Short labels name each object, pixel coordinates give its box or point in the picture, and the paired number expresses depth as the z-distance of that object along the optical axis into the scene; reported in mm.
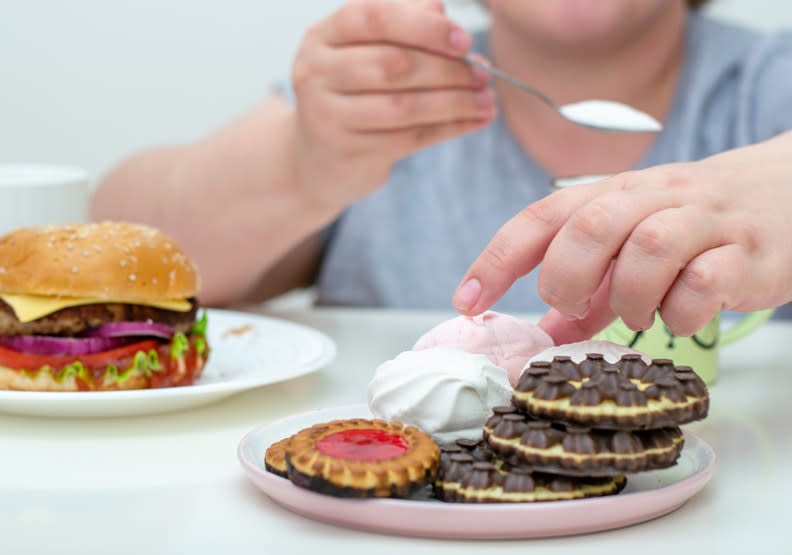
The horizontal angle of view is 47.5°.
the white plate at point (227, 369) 865
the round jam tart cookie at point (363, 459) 567
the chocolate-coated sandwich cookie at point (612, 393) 577
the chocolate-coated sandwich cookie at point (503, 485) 576
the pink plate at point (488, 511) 562
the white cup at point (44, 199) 1270
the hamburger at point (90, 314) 1009
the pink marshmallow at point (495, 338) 789
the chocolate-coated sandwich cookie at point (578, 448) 568
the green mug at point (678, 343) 979
